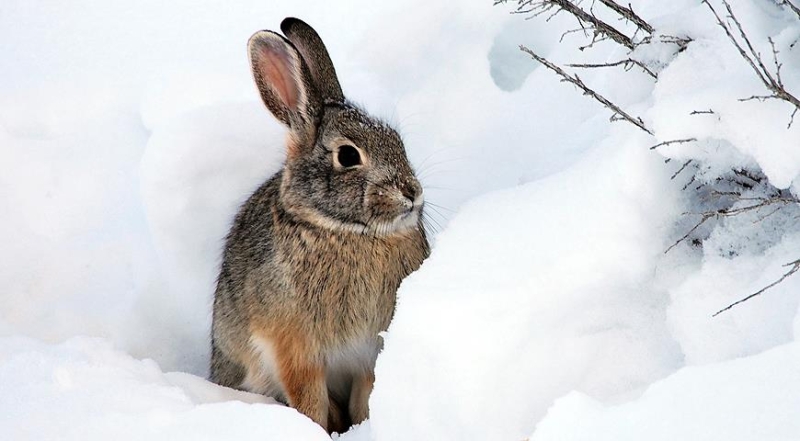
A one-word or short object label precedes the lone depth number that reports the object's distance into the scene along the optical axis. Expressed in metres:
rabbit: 6.91
